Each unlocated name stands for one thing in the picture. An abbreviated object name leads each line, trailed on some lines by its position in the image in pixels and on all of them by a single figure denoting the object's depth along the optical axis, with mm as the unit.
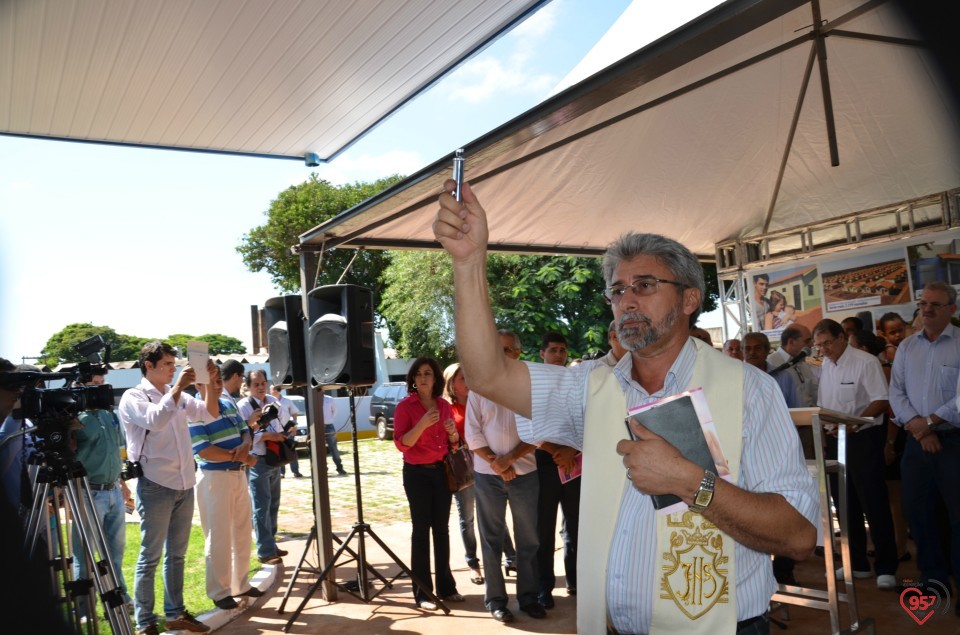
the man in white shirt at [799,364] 6891
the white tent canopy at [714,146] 3905
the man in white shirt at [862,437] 5539
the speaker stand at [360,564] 5825
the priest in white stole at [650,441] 1771
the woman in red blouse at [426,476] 5871
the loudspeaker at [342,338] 5787
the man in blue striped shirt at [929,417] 4723
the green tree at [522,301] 23438
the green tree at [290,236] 35719
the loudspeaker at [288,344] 6355
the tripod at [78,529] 3449
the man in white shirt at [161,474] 5078
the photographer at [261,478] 7387
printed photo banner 8133
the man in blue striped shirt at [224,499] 5785
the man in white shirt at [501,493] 5449
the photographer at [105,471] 5488
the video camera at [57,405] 3451
